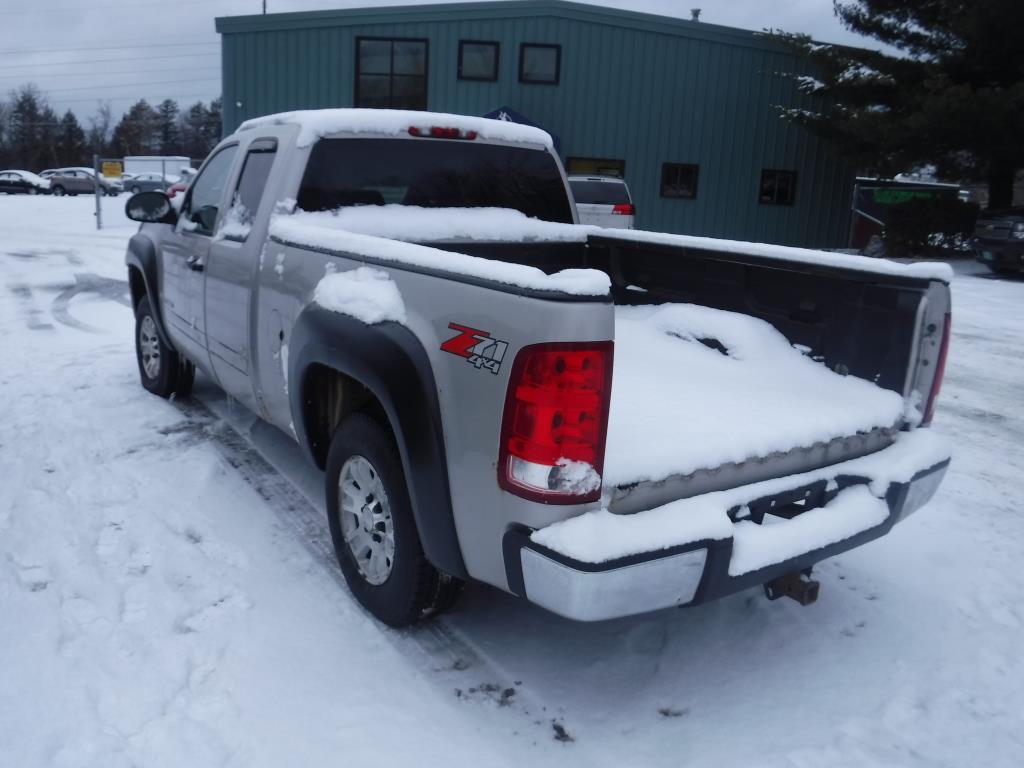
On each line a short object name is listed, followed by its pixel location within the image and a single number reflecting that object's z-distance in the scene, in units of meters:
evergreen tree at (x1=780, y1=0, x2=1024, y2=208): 16.59
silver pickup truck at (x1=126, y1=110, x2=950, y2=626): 2.40
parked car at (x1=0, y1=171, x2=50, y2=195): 45.34
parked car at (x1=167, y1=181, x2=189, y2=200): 24.19
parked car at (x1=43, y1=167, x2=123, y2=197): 44.44
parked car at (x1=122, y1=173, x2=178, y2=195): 42.11
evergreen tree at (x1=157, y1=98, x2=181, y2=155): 114.31
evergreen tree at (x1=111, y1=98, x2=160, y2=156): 105.31
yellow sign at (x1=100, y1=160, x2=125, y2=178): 25.91
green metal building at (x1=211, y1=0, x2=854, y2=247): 21.30
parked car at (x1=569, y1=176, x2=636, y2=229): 14.13
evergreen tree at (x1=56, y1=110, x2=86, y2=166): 87.44
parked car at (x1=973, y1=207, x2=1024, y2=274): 14.47
